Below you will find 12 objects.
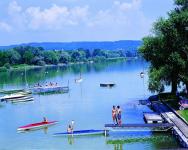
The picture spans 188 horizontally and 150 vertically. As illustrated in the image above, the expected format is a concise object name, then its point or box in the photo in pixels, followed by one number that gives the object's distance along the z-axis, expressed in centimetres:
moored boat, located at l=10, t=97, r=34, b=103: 8600
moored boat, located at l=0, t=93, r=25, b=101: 8775
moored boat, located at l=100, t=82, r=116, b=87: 11175
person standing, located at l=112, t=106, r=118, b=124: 4848
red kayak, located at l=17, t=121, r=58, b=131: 5322
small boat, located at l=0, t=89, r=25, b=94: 10119
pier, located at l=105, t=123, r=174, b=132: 4689
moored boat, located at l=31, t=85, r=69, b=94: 10238
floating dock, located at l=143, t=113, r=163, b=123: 5043
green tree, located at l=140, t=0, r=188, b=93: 5766
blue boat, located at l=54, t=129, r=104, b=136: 4825
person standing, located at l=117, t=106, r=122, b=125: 4822
